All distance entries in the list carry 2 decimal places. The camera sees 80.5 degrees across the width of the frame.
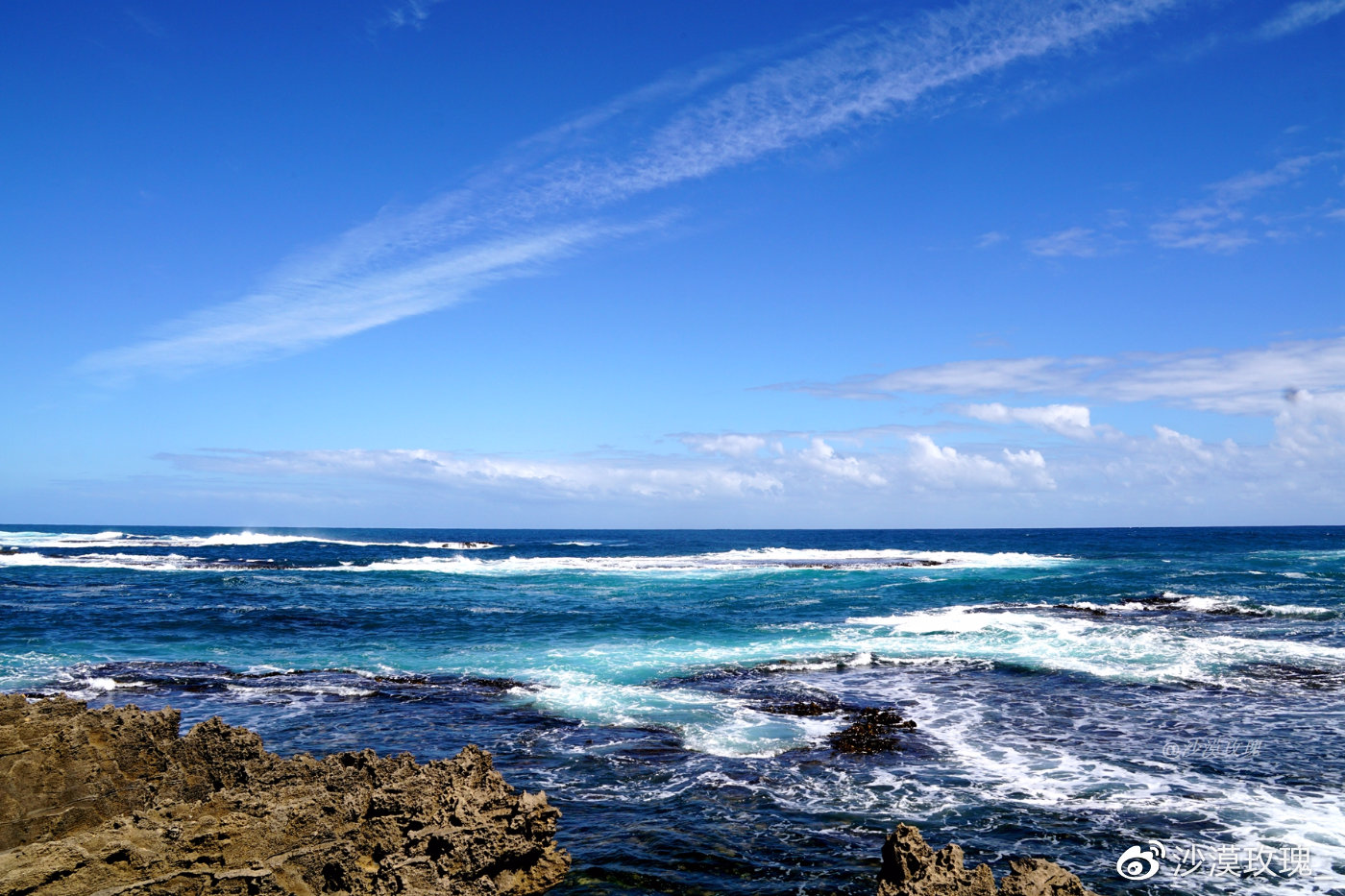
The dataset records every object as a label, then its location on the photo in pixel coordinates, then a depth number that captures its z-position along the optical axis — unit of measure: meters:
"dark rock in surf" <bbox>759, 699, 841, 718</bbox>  14.50
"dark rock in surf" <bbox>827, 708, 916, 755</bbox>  12.34
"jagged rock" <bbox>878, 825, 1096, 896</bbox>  5.85
